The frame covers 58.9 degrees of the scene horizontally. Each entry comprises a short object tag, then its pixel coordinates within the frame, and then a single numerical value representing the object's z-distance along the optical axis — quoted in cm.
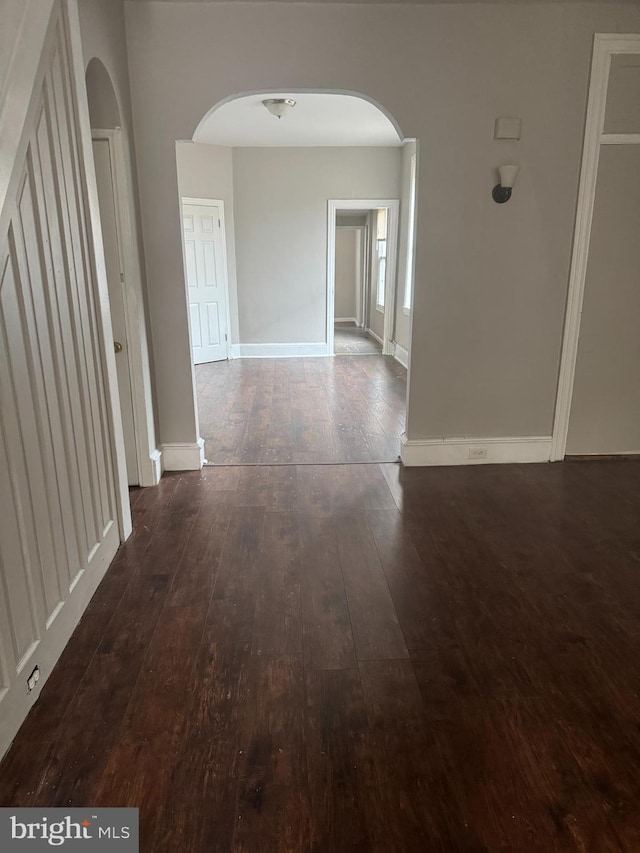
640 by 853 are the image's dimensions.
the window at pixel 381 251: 907
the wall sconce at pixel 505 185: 335
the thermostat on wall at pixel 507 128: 333
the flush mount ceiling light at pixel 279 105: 503
